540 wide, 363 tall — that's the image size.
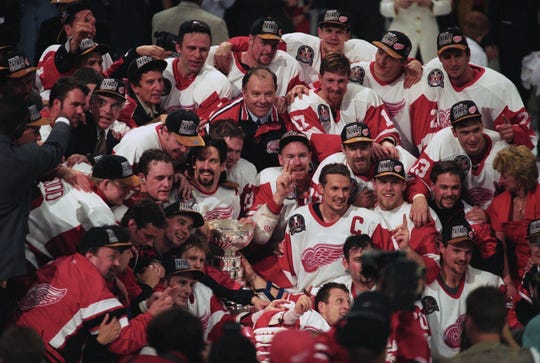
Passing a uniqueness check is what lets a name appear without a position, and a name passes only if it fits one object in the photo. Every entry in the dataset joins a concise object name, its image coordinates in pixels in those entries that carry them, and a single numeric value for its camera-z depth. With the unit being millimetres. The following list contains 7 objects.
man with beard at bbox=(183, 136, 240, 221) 18516
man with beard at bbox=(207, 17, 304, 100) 20672
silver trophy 18234
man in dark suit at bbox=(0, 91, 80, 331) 14547
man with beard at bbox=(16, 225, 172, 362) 14969
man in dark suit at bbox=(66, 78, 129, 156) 18047
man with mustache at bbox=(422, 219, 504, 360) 18062
